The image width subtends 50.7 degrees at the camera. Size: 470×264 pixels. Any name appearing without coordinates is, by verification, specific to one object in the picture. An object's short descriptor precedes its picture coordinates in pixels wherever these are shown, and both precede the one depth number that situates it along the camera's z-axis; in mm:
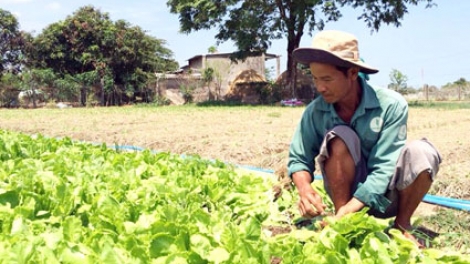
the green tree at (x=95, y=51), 28859
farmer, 2291
